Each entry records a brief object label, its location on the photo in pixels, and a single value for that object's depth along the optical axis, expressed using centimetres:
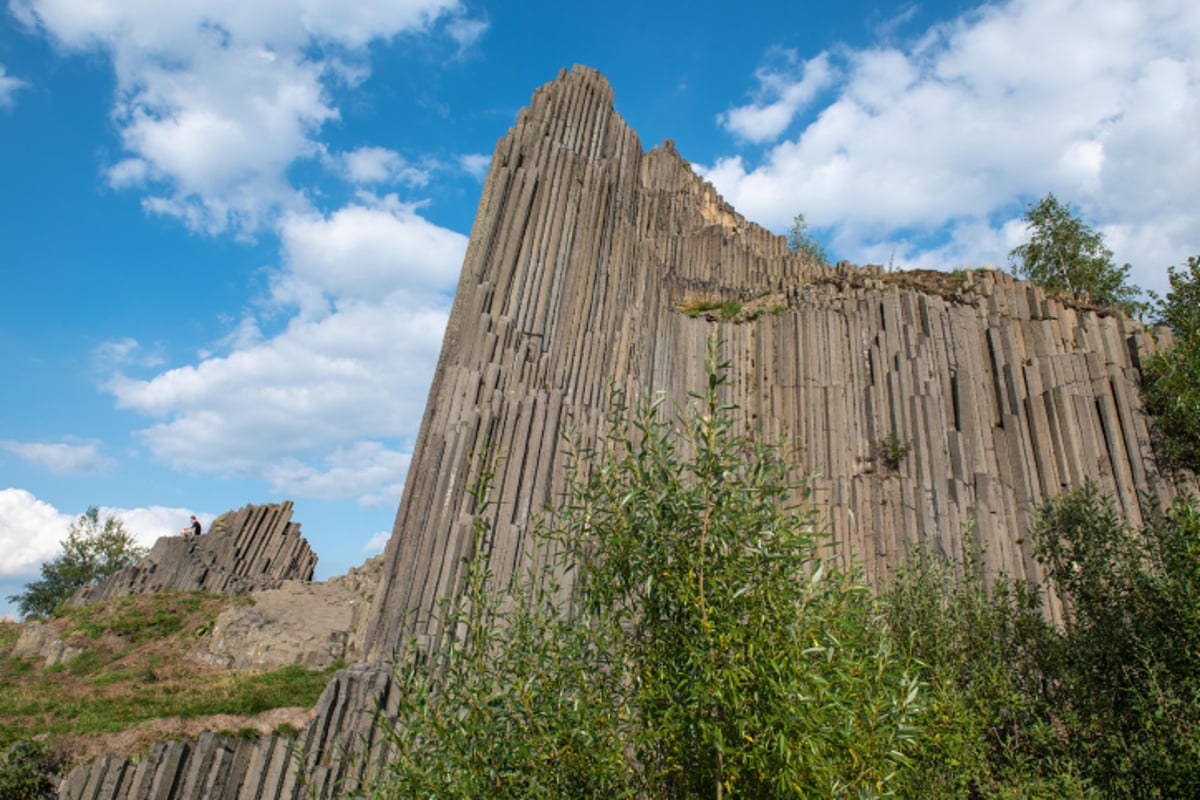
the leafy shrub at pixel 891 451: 1538
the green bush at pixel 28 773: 762
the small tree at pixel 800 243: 2812
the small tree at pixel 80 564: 3095
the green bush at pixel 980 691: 470
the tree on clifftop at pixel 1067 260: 2244
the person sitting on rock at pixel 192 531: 2066
